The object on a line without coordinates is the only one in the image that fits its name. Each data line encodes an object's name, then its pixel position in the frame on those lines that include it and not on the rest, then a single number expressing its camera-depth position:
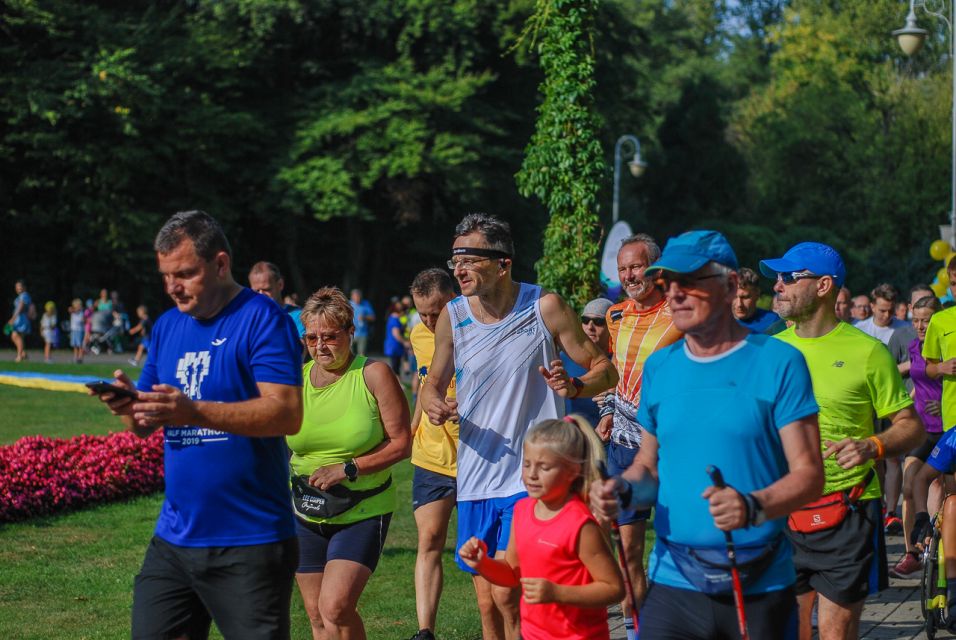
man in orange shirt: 6.90
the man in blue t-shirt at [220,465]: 4.35
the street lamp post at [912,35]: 20.42
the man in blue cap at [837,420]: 5.54
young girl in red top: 4.39
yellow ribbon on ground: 22.50
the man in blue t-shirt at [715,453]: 3.83
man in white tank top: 5.95
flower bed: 11.05
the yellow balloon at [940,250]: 22.00
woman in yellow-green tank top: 5.82
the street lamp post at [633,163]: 37.12
